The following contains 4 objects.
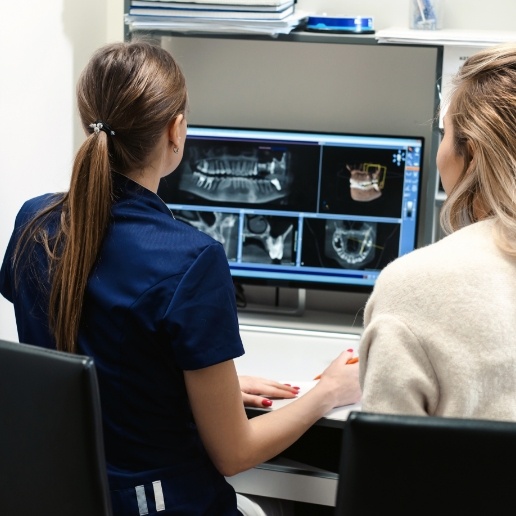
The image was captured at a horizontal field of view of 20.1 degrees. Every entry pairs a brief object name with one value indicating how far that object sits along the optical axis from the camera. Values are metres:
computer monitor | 2.83
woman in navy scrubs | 1.91
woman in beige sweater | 1.77
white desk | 2.29
